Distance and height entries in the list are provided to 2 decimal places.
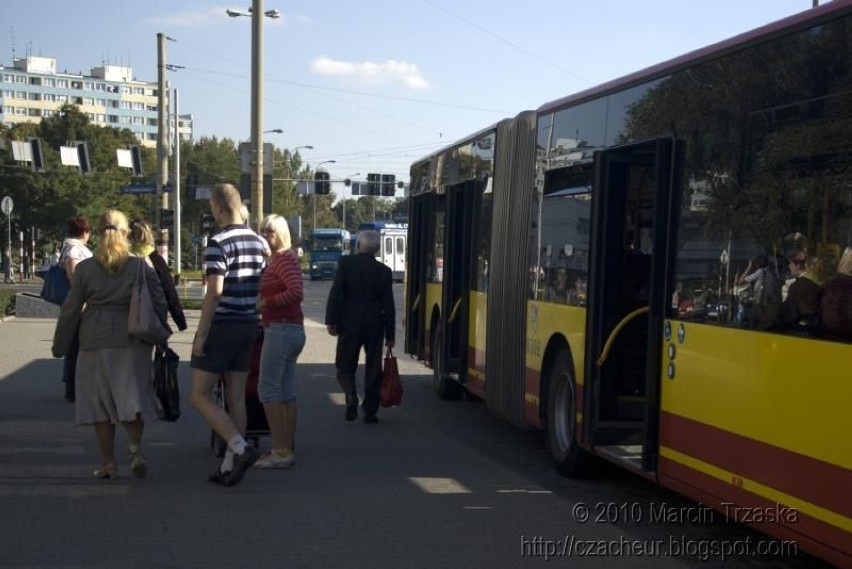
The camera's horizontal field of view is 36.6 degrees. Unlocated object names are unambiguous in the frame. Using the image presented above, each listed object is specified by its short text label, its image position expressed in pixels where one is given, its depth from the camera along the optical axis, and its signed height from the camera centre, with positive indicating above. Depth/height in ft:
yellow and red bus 18.85 -1.31
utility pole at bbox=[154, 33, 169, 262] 119.24 +5.08
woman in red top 30.73 -3.27
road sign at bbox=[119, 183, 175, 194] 116.06 +0.20
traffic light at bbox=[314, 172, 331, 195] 225.11 +1.88
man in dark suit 39.01 -3.36
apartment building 630.33 +47.60
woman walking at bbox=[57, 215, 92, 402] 38.91 -1.79
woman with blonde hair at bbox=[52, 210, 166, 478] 28.02 -3.16
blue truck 241.35 -10.22
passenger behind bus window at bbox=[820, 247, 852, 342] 18.11 -1.26
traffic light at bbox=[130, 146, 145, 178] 130.50 +3.35
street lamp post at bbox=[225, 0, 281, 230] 82.43 +6.62
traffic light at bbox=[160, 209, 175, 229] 118.01 -2.45
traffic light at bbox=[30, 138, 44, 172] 130.41 +3.36
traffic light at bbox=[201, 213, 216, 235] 110.73 -2.76
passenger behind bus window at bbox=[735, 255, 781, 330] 20.25 -1.34
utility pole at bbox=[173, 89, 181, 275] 147.35 -2.96
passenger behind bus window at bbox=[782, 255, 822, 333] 19.02 -1.27
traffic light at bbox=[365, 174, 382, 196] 242.99 +2.74
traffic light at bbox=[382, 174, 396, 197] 246.88 +2.83
